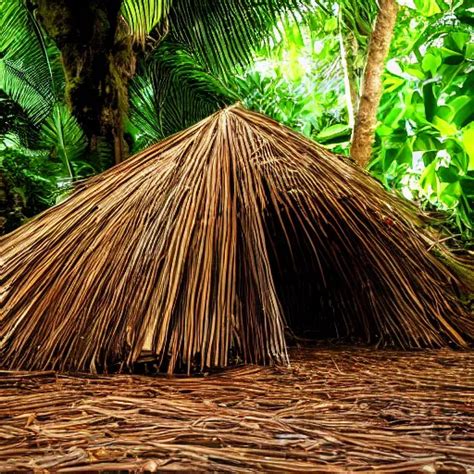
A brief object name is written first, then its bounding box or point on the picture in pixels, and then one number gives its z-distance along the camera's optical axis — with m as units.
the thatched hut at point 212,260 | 1.49
